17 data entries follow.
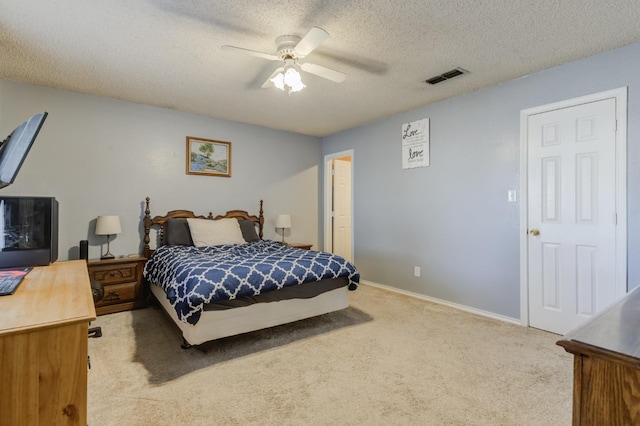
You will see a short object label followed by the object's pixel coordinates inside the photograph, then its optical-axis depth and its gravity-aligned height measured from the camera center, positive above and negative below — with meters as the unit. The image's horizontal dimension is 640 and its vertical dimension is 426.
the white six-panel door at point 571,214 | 2.54 +0.00
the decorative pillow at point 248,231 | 4.33 -0.25
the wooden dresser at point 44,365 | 0.99 -0.51
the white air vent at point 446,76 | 2.91 +1.34
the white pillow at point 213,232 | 3.87 -0.24
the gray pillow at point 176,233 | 3.82 -0.25
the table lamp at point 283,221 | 4.75 -0.12
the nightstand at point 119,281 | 3.30 -0.76
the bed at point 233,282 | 2.31 -0.57
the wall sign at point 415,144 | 3.89 +0.89
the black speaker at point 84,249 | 3.22 -0.37
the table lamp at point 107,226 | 3.38 -0.14
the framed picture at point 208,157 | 4.21 +0.78
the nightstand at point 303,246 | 4.73 -0.50
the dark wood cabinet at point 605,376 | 0.61 -0.33
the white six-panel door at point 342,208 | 5.49 +0.10
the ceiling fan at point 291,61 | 2.14 +1.12
